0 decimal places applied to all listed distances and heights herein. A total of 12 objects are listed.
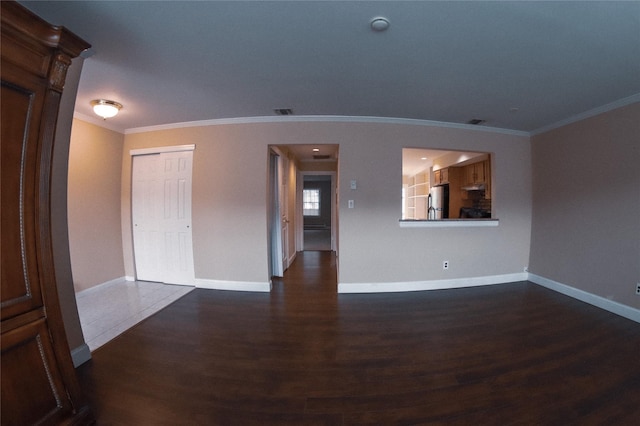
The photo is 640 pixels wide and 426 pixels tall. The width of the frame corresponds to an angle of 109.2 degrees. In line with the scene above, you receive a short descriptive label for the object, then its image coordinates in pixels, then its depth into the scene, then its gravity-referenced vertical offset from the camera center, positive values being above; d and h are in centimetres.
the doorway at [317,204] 1066 +18
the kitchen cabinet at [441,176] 531 +74
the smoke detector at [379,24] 143 +118
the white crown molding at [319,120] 301 +118
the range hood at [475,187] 449 +40
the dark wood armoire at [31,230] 102 -10
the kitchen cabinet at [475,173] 444 +69
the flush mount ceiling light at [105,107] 241 +110
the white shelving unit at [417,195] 683 +40
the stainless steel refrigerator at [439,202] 535 +11
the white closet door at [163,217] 329 -12
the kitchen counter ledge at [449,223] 318 -24
